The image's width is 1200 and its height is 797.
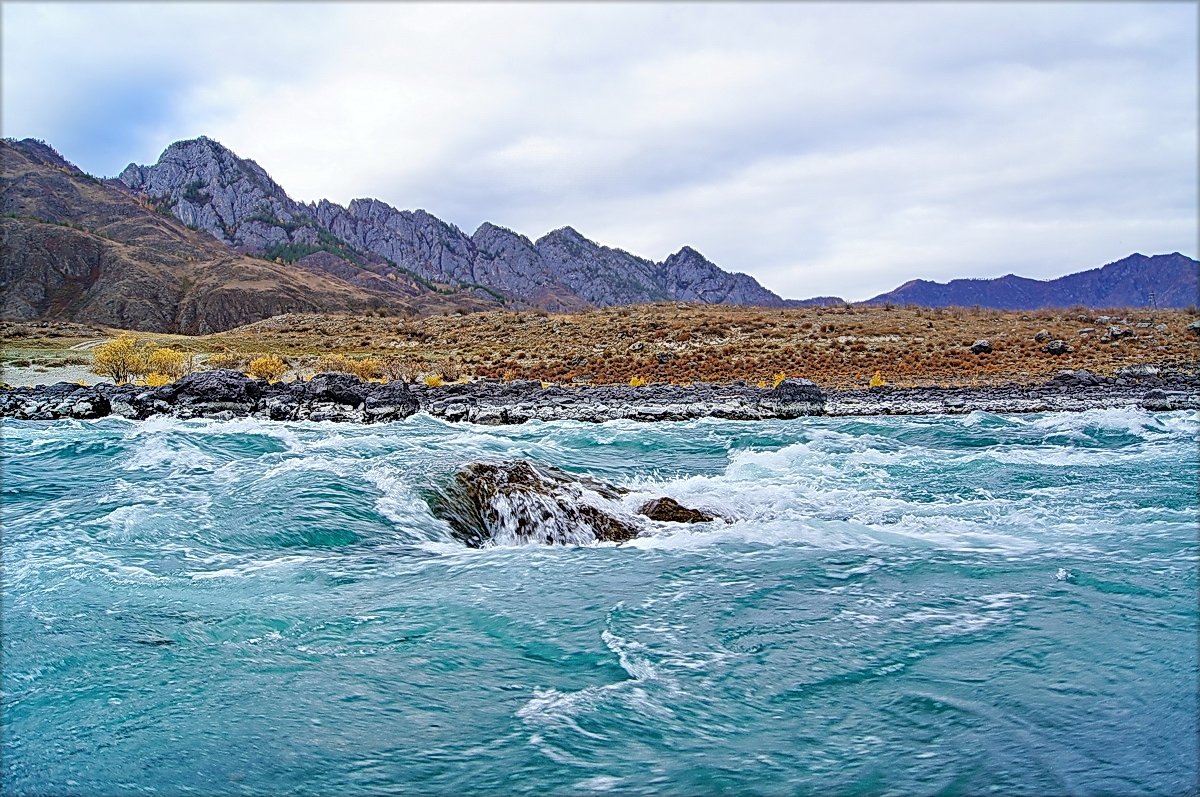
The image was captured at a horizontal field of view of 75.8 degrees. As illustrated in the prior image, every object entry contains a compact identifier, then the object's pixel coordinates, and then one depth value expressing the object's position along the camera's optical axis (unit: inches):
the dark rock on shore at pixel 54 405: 805.9
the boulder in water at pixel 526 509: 409.7
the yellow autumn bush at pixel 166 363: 1339.8
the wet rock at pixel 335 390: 927.7
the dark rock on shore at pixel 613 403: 894.4
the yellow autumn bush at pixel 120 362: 1274.6
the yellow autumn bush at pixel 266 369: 1380.4
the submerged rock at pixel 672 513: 440.5
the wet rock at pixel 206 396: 843.4
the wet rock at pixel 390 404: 850.8
